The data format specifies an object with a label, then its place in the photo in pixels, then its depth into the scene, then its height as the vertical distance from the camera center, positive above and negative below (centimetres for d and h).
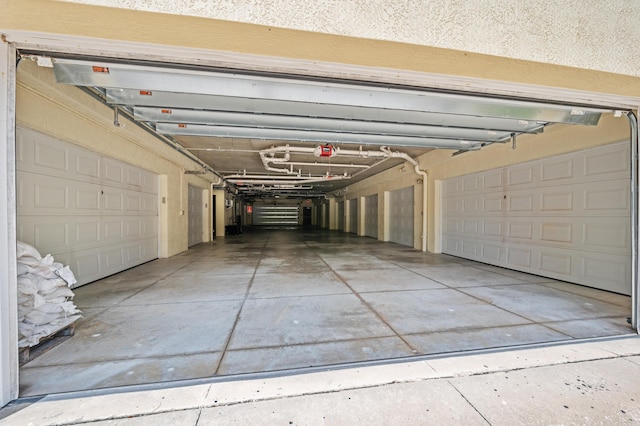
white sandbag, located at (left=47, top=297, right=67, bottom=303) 202 -72
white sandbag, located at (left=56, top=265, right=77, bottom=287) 207 -53
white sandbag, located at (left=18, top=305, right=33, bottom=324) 182 -72
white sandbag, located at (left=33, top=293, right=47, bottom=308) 187 -66
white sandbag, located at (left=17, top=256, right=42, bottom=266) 189 -37
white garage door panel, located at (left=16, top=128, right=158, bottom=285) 277 +7
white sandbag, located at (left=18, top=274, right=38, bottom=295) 181 -54
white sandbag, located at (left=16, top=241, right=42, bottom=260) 185 -30
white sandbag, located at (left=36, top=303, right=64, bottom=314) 194 -76
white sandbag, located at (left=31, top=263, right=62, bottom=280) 195 -47
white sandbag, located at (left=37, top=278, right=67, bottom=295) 194 -57
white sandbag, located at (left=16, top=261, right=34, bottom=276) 185 -43
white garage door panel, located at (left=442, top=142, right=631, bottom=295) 330 -13
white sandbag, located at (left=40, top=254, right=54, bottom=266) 202 -40
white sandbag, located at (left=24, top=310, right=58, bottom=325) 188 -81
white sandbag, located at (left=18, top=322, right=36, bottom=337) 182 -86
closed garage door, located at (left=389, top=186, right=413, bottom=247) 821 -25
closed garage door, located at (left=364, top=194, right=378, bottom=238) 1095 -27
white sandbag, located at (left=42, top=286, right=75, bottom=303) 201 -68
